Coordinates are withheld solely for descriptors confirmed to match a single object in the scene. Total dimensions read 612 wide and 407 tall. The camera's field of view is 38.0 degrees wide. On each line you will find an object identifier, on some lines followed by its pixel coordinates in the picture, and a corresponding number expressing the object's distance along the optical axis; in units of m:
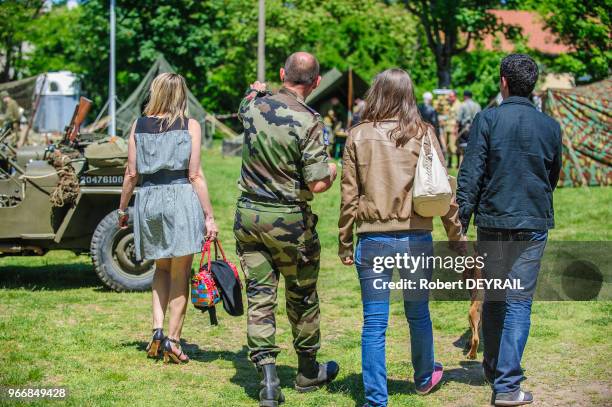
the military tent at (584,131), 16.38
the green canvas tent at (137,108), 26.84
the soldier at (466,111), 19.52
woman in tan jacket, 4.76
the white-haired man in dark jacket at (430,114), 16.73
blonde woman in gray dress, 5.75
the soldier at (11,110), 19.42
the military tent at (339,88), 27.48
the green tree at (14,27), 34.88
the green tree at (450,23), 33.19
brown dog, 5.62
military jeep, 8.08
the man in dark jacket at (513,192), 4.81
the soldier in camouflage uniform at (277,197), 5.00
